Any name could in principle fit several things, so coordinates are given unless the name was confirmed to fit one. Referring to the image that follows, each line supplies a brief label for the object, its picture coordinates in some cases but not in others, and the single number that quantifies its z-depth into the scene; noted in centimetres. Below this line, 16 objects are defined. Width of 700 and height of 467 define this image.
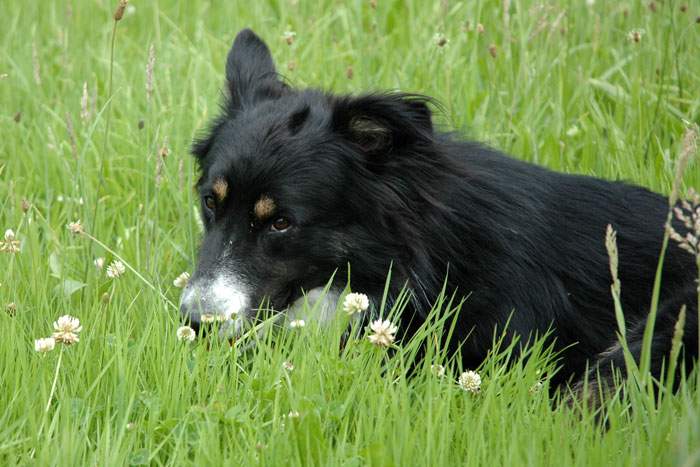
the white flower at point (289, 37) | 1144
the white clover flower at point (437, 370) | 663
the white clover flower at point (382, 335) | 652
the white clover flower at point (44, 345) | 647
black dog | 811
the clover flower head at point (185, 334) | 700
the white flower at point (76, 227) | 821
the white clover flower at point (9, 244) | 795
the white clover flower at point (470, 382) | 675
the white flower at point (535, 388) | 679
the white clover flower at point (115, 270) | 823
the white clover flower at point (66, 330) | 651
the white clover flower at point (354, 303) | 699
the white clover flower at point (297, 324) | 716
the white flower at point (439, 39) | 1116
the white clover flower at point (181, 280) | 862
